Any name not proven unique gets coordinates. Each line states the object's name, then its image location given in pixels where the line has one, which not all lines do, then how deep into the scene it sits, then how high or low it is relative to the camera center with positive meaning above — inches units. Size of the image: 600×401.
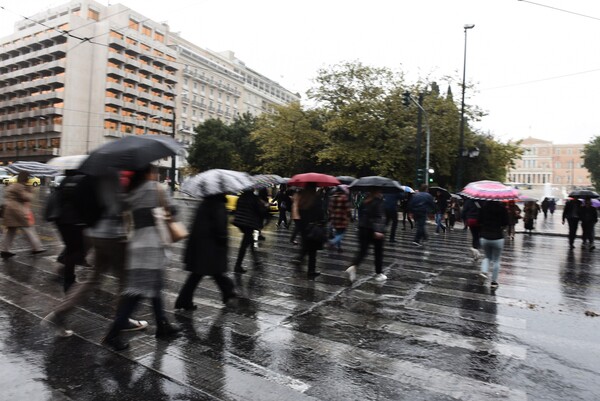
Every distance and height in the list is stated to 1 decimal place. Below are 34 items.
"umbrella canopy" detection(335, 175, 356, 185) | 685.2 +56.7
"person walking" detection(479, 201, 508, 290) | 289.3 -5.5
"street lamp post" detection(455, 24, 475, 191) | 975.6 +272.8
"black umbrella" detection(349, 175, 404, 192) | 291.4 +22.1
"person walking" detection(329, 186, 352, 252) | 380.5 +3.7
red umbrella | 320.2 +25.9
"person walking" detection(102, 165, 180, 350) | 157.9 -18.1
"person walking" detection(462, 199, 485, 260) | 389.7 -4.6
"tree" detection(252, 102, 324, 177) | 1325.0 +233.1
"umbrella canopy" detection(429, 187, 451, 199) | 719.4 +44.4
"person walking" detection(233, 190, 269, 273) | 313.7 -3.6
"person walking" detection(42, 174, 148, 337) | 158.7 -17.7
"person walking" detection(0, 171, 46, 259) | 330.3 -10.3
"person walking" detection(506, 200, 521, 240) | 638.5 +9.2
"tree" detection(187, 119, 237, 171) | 1939.0 +278.2
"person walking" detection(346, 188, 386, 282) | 285.4 -6.9
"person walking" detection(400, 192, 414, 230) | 764.0 +28.5
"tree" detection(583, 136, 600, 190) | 2502.5 +399.4
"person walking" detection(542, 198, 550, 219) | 1318.2 +55.5
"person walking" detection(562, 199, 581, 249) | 535.8 +11.5
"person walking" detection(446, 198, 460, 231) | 791.2 +9.8
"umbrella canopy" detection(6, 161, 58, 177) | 347.9 +26.2
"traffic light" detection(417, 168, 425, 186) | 940.6 +93.4
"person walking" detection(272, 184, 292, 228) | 641.0 +14.6
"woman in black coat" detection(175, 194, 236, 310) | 197.0 -15.5
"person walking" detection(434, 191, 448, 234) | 715.4 +20.7
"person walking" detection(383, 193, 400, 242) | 512.4 +9.3
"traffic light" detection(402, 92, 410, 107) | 874.1 +249.4
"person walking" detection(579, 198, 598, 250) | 526.6 +9.6
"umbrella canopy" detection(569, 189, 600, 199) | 516.7 +38.9
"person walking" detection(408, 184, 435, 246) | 510.0 +12.1
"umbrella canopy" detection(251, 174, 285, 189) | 392.7 +33.7
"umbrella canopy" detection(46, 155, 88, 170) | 260.5 +25.6
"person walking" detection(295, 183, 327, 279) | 292.4 -6.8
